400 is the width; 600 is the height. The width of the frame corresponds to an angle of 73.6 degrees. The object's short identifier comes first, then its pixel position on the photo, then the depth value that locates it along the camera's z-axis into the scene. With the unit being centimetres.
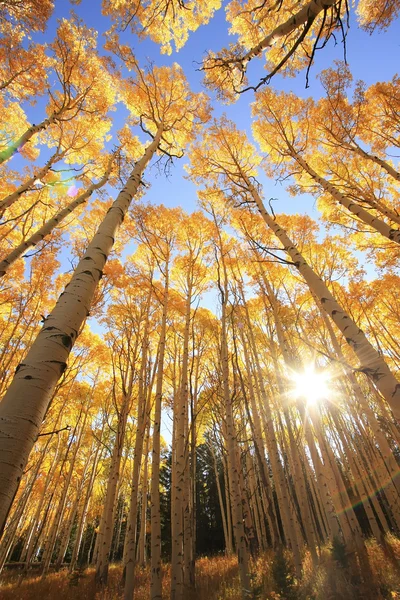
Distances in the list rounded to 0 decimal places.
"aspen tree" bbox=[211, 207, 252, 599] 349
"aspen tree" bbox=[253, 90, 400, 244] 717
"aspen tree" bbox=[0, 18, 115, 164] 666
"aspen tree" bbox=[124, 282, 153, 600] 390
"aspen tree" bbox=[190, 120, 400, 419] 235
